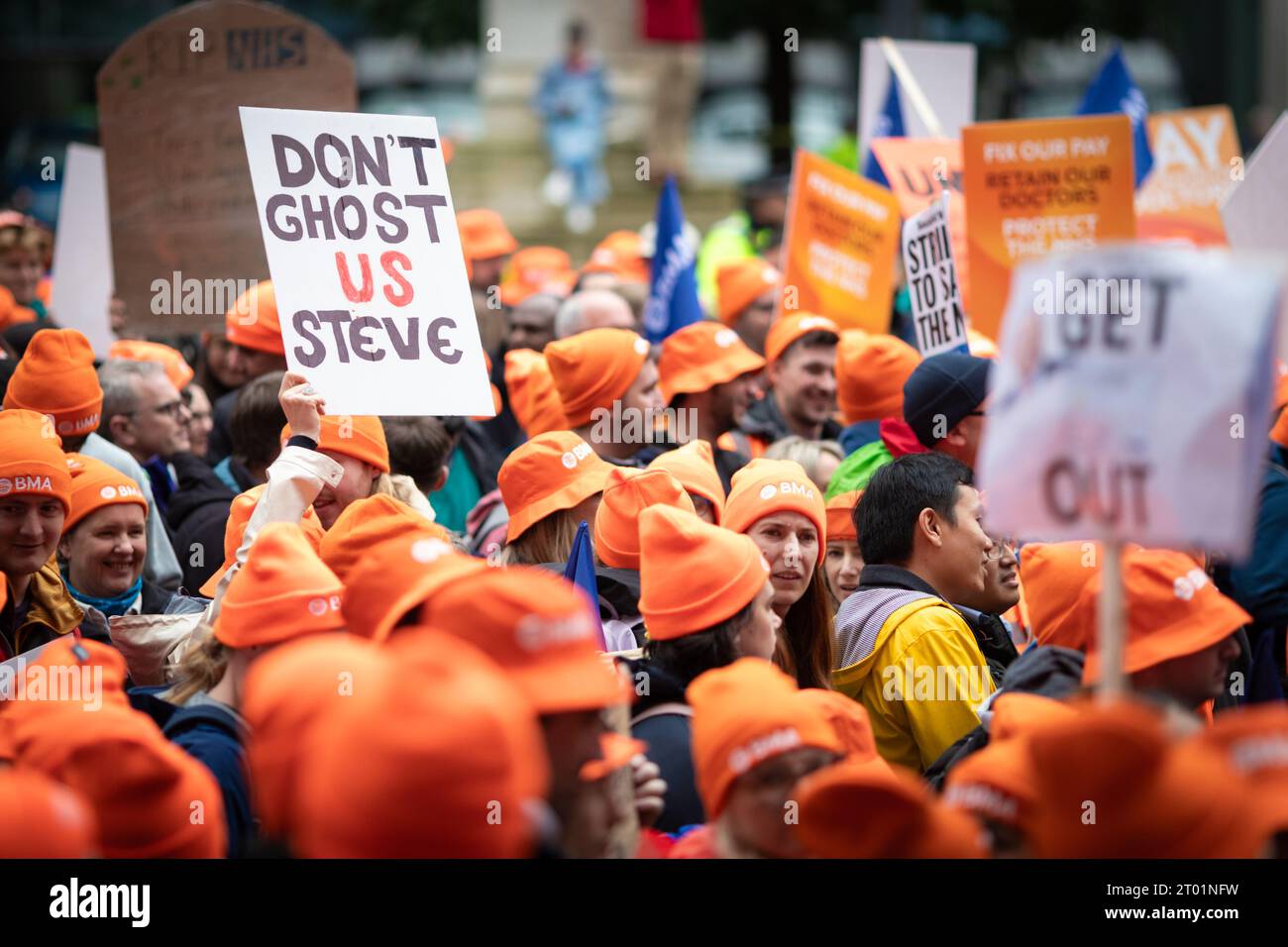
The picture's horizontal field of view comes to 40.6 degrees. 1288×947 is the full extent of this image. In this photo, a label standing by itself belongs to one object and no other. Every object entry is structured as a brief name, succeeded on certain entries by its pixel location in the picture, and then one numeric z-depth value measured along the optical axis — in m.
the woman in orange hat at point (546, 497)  5.69
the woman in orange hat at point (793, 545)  5.17
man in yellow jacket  4.81
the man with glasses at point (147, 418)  7.02
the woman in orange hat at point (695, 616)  4.26
